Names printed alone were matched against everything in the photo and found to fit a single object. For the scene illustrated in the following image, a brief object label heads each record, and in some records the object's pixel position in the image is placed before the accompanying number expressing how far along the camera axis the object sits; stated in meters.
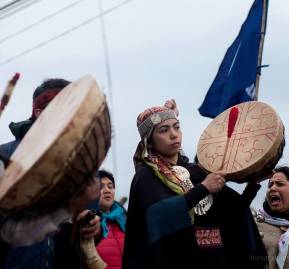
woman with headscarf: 3.35
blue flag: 6.27
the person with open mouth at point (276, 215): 4.50
